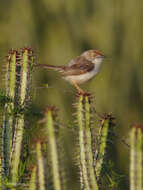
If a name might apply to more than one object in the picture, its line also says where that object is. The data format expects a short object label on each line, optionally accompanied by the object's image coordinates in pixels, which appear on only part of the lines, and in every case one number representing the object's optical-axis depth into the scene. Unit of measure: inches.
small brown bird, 364.5
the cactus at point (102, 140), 249.3
